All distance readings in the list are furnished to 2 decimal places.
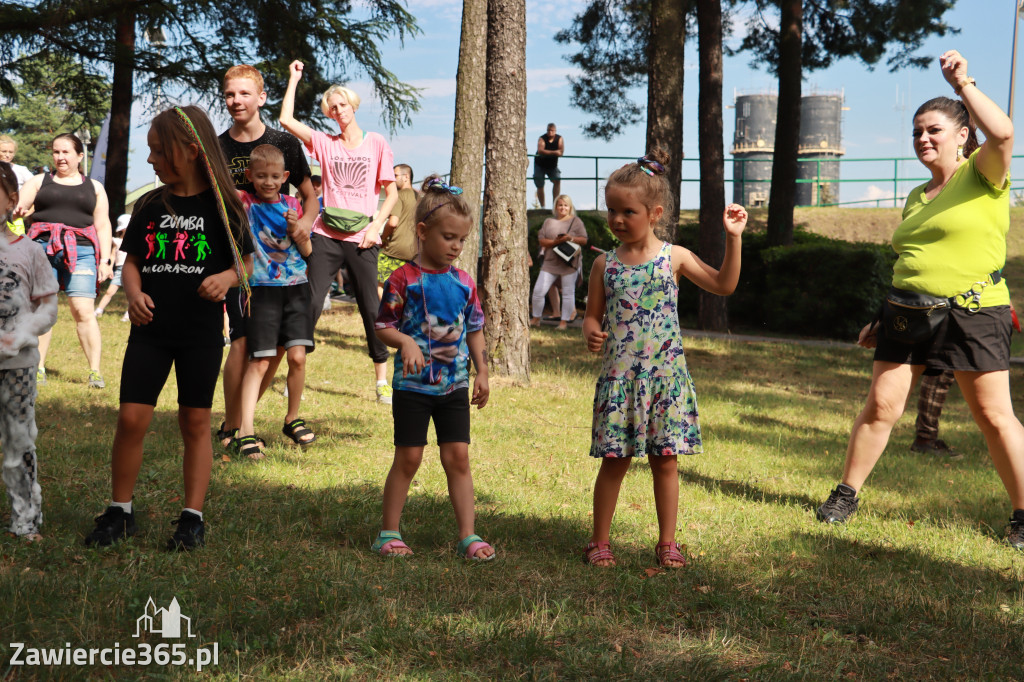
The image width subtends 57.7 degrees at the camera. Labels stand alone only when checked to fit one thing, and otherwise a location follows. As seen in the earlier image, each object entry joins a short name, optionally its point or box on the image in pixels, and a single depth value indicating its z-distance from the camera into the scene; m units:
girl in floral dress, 3.97
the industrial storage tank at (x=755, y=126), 49.75
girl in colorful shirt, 3.99
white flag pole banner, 19.58
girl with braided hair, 3.86
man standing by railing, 23.06
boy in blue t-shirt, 5.45
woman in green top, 4.57
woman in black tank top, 7.40
